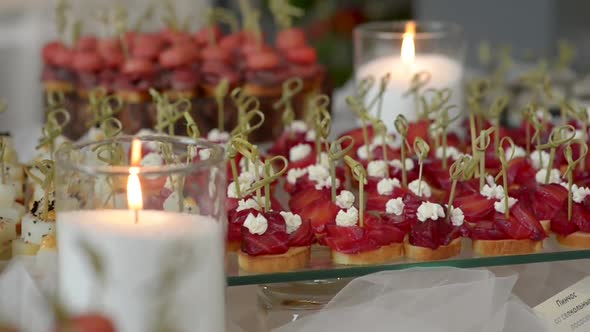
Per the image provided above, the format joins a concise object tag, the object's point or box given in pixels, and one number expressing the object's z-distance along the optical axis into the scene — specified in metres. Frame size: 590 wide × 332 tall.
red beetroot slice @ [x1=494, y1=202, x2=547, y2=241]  0.99
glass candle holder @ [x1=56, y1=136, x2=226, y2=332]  0.82
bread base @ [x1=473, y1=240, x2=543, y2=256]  0.99
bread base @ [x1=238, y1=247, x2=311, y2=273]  0.96
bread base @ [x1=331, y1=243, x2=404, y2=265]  0.97
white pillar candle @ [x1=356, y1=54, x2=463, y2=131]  1.33
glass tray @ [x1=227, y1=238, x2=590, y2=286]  0.95
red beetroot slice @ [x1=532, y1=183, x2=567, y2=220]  1.02
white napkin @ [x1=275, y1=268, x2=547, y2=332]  0.94
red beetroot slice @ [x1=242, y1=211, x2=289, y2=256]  0.96
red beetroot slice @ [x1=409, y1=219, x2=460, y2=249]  0.98
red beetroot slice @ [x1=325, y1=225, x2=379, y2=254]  0.98
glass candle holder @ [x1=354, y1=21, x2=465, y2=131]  1.33
